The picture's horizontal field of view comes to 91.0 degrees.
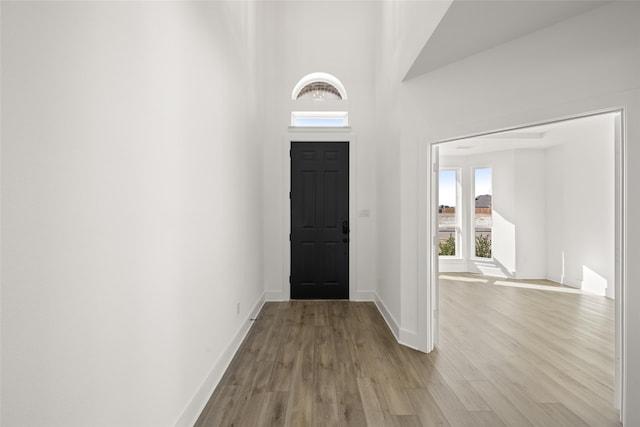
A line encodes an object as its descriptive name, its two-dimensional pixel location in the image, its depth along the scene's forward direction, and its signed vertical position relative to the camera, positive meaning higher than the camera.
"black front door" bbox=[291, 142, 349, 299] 4.68 -0.08
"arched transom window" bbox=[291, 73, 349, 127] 4.68 +1.66
